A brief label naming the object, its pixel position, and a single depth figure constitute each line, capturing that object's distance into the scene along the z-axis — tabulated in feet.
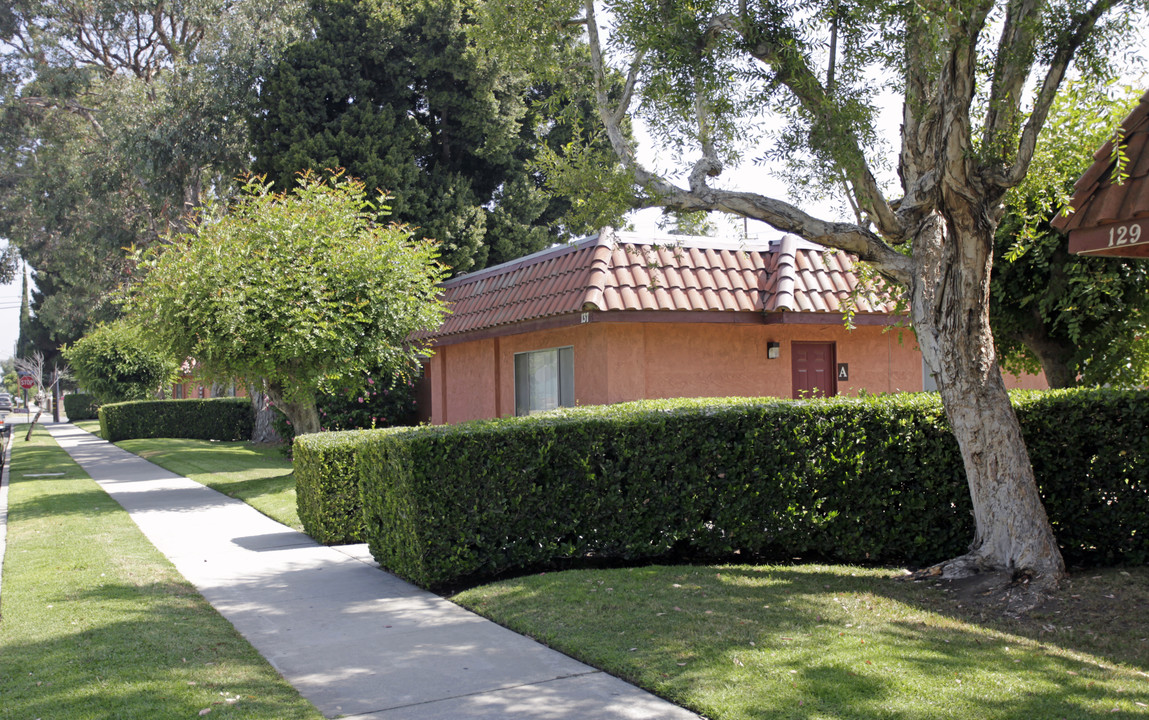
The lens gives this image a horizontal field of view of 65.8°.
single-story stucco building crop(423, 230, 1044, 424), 44.37
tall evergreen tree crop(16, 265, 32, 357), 231.16
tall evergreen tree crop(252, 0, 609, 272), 75.92
